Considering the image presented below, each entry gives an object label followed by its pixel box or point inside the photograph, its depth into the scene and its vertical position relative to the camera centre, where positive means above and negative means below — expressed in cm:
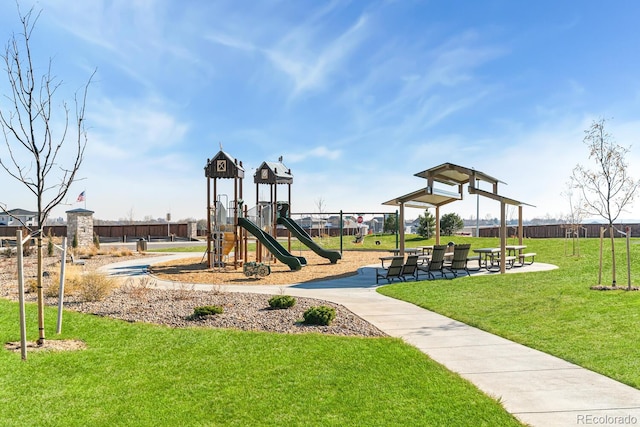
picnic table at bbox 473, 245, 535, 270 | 1543 -119
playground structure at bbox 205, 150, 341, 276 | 1691 +5
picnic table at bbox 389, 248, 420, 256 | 1847 -103
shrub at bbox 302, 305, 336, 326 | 736 -146
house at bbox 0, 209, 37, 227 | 5243 +135
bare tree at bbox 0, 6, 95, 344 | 603 +103
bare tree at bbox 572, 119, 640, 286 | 1134 +128
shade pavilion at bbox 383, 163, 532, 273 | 1500 +122
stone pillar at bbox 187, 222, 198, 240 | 4621 -35
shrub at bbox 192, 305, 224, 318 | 774 -142
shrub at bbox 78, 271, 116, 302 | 948 -125
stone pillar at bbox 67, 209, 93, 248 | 2873 +17
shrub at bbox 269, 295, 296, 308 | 865 -143
